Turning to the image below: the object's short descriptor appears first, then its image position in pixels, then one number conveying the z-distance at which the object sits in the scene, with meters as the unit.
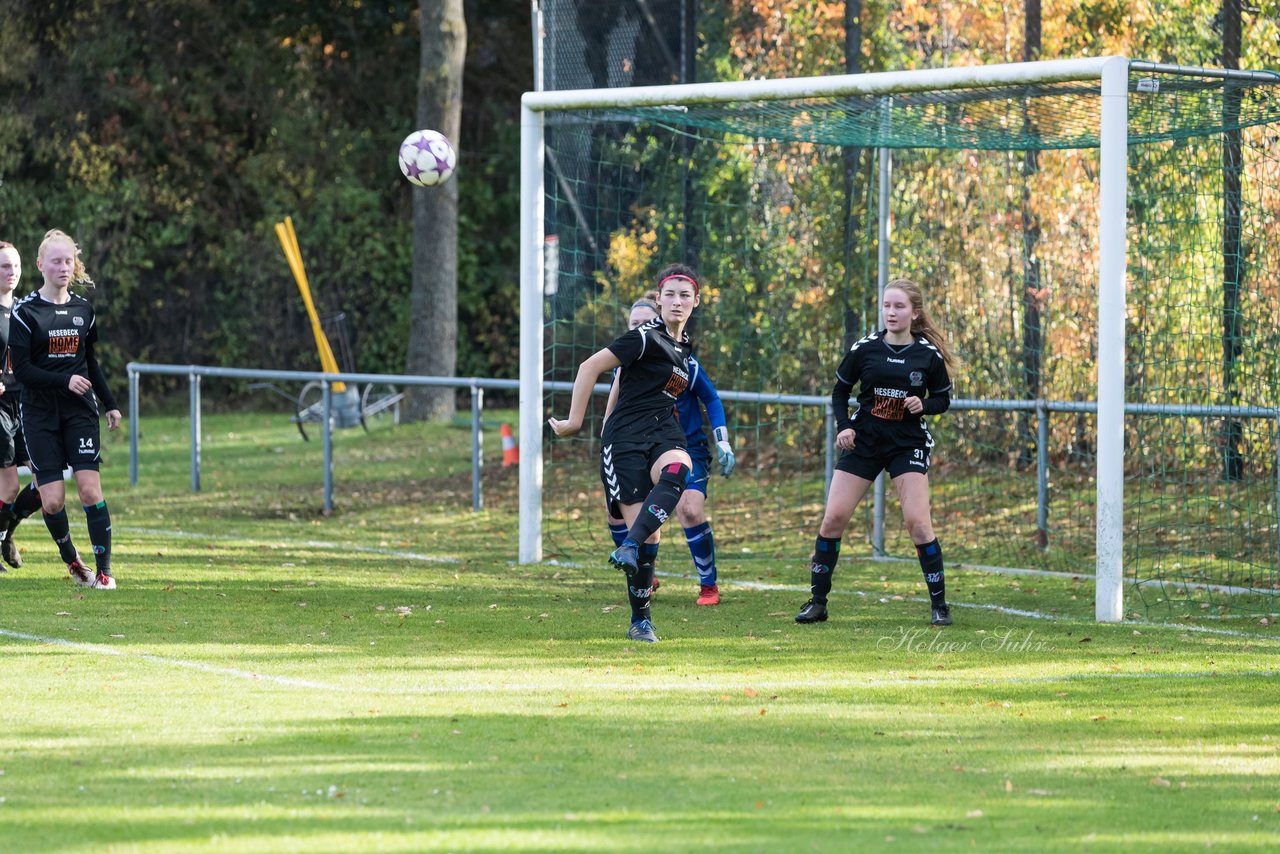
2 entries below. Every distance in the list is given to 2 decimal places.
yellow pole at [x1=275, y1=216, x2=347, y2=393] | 45.84
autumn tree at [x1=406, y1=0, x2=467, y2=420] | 41.03
